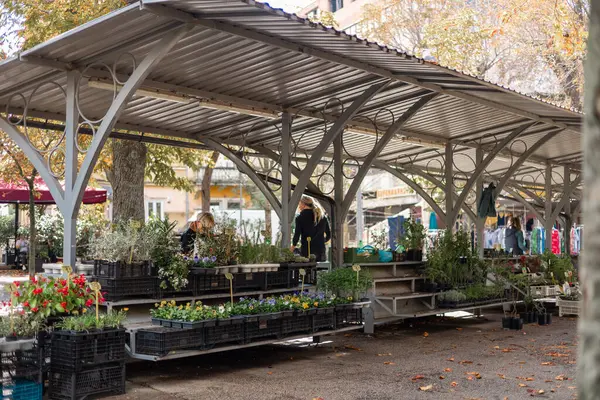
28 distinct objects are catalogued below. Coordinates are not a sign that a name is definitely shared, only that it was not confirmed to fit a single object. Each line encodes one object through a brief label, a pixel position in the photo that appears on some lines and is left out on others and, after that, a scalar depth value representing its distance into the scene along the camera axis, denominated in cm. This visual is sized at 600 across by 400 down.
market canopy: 711
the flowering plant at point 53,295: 672
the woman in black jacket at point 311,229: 1159
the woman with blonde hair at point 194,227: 943
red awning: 1731
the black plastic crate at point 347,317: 932
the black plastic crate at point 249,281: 880
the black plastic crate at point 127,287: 743
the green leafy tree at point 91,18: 1275
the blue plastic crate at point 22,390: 628
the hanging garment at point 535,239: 2515
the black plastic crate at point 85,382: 645
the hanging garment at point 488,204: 1454
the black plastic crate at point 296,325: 853
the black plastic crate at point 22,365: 641
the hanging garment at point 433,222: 2408
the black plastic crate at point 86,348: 644
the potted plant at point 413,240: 1220
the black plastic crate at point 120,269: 746
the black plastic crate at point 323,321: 894
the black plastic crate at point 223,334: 762
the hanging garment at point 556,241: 2512
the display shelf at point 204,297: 743
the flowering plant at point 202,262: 827
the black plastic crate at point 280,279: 930
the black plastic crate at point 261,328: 806
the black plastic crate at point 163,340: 717
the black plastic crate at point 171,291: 788
